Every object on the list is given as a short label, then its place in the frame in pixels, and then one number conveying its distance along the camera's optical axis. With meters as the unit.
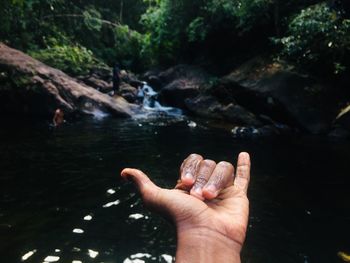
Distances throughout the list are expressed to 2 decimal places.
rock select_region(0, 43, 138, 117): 16.91
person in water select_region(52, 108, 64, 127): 14.97
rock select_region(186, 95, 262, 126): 16.65
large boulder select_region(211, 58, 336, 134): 15.27
